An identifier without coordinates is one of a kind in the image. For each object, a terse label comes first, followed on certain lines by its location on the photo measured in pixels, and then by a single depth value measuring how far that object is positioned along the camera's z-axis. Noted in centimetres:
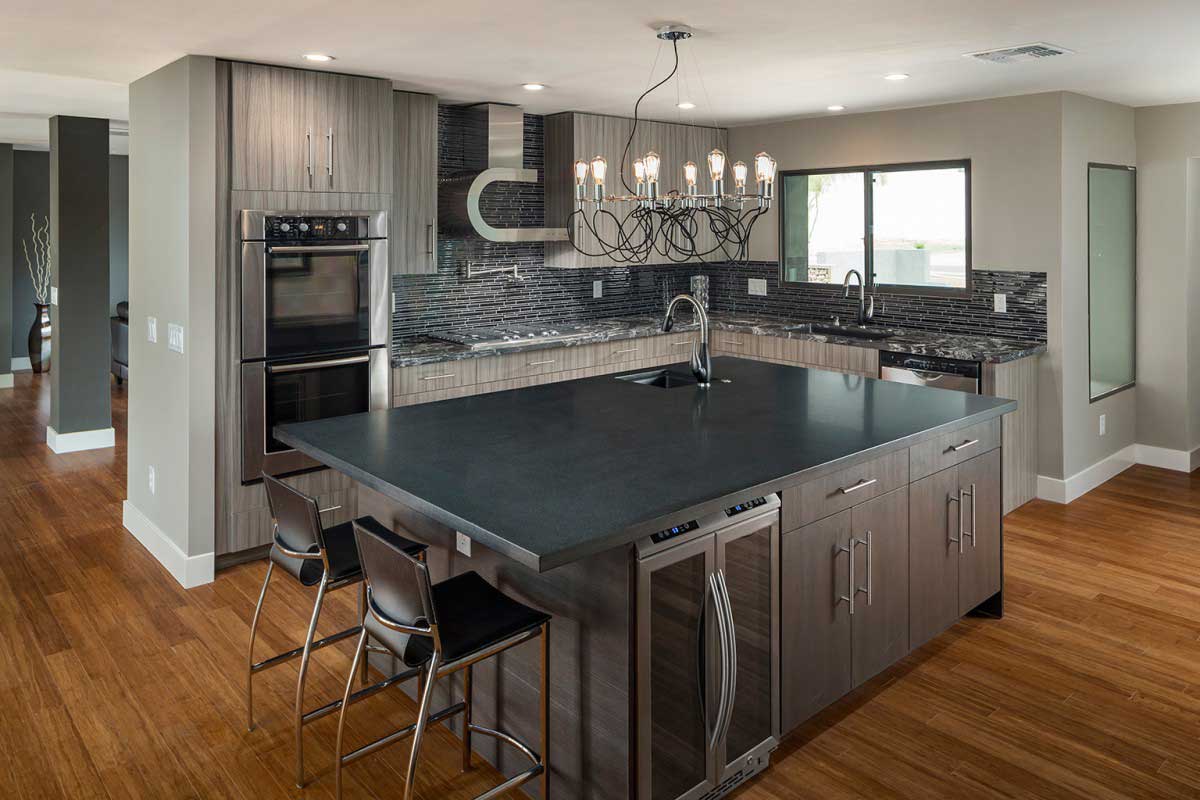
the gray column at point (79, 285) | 622
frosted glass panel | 532
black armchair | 861
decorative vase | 937
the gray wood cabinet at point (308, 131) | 396
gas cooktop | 527
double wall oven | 407
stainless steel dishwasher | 483
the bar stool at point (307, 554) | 256
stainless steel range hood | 516
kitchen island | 222
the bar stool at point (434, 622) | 212
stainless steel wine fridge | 224
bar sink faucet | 377
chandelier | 315
